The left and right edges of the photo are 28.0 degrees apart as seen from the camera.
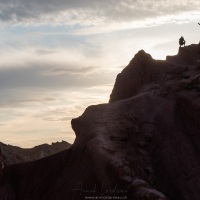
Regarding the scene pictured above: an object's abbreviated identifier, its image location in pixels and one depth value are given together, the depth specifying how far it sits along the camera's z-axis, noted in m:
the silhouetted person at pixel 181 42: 50.38
